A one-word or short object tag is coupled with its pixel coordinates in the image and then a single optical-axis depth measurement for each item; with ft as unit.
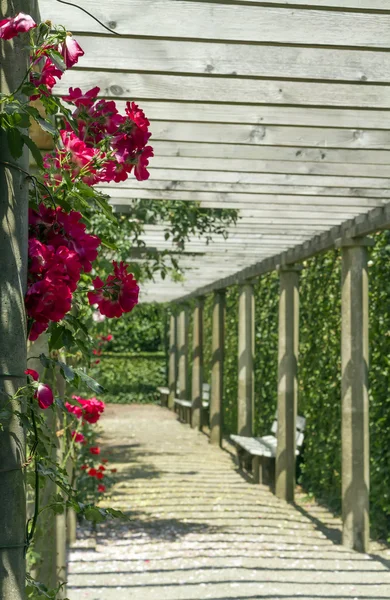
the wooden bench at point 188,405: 55.57
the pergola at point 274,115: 11.50
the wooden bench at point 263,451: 32.42
